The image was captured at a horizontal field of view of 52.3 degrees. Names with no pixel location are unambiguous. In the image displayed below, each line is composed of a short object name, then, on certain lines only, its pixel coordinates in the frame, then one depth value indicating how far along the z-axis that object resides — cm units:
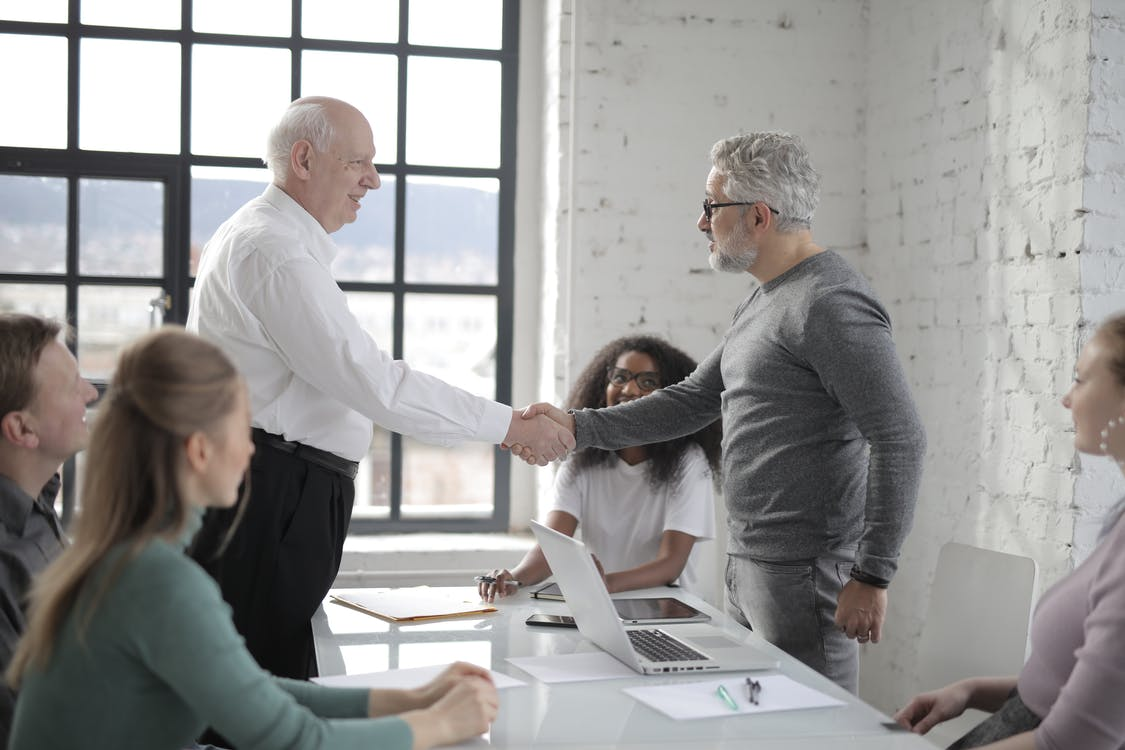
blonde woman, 118
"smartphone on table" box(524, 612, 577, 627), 211
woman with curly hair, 282
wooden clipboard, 217
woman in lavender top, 138
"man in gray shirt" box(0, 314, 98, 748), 173
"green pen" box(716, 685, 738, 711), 157
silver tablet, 214
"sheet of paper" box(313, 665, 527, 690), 164
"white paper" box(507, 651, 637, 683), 172
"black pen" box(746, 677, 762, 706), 159
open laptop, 174
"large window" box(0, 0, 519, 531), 364
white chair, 204
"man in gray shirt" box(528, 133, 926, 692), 206
